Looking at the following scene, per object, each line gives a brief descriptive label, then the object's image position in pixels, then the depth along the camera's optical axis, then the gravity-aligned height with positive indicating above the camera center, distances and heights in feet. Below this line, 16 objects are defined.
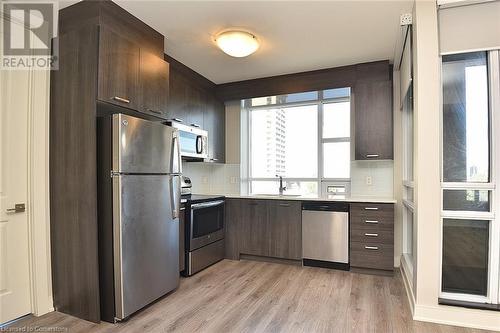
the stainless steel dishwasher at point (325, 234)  11.55 -2.85
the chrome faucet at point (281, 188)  14.52 -1.13
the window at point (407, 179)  10.28 -0.54
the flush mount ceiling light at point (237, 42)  8.79 +3.90
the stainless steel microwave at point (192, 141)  11.32 +1.08
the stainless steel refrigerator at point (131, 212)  7.34 -1.24
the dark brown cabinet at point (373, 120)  11.66 +1.86
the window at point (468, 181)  7.34 -0.43
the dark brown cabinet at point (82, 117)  7.41 +1.34
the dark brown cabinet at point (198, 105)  11.44 +2.76
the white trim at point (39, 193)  7.89 -0.72
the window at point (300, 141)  13.66 +1.26
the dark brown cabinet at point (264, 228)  12.30 -2.80
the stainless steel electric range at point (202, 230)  10.94 -2.63
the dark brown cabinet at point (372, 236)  10.93 -2.76
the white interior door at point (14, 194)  7.44 -0.72
